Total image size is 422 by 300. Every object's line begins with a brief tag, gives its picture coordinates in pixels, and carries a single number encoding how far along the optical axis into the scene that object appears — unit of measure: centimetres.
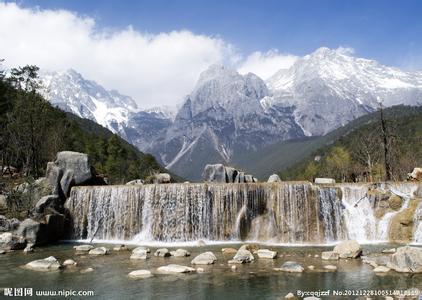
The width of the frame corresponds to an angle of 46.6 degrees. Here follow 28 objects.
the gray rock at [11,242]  3561
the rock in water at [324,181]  4628
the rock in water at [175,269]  2714
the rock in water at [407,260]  2592
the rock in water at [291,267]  2673
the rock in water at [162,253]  3247
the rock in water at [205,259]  2925
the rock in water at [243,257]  2945
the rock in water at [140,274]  2634
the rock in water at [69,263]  2943
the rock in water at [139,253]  3197
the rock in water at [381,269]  2626
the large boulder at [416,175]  4623
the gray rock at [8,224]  3865
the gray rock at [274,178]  5381
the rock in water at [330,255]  3034
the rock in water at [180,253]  3244
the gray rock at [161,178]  5646
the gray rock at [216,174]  5884
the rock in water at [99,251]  3397
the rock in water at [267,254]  3136
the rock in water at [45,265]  2856
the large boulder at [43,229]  3823
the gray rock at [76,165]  4725
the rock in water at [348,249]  3036
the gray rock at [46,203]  4172
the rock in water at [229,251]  3312
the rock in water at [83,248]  3519
